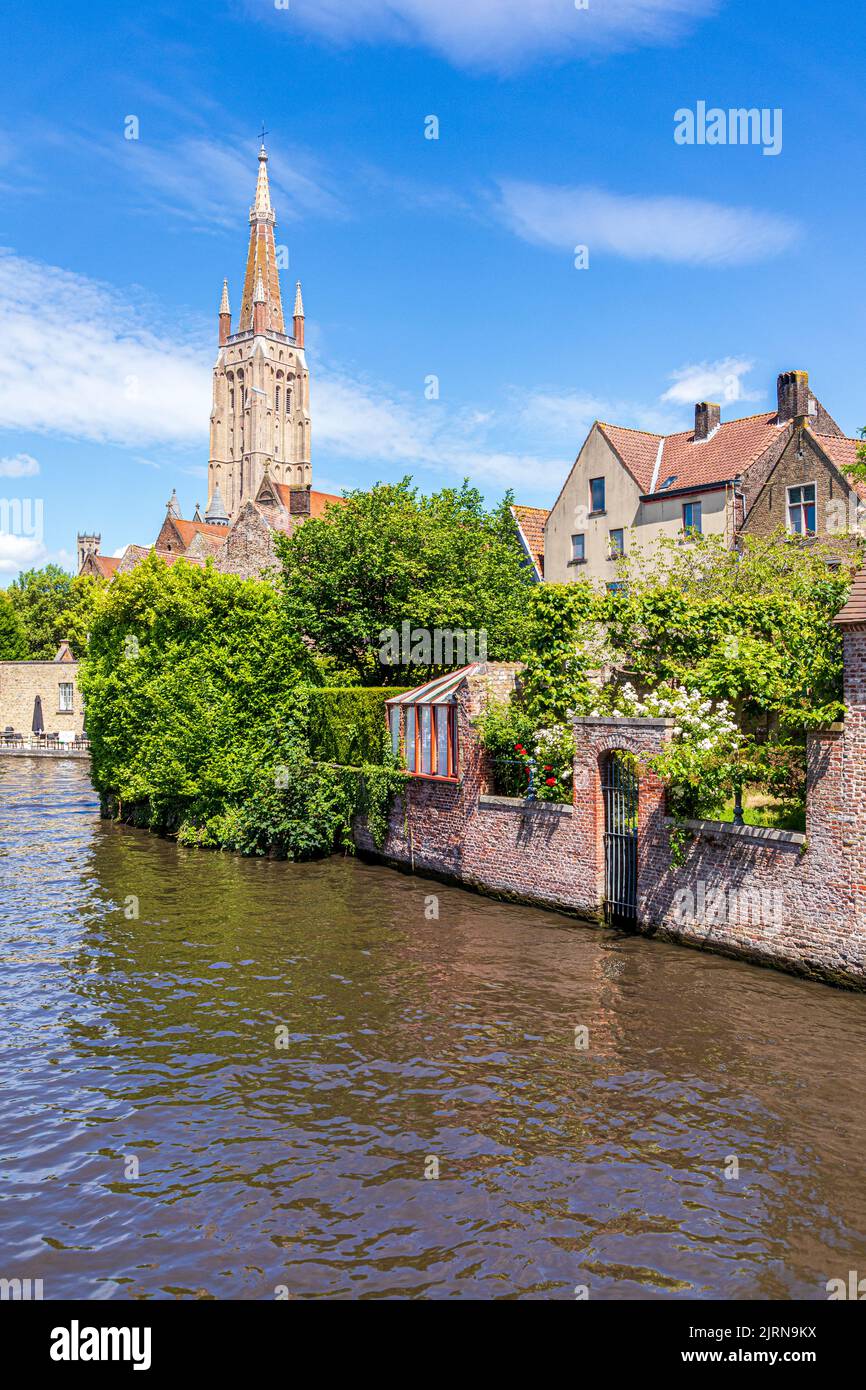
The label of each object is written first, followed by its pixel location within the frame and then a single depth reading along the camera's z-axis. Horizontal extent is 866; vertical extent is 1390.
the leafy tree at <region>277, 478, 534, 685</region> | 28.50
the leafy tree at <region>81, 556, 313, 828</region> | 25.56
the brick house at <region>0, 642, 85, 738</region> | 62.59
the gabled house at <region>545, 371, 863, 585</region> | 30.91
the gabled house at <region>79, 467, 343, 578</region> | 39.94
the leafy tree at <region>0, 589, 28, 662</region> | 79.00
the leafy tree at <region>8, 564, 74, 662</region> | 81.62
